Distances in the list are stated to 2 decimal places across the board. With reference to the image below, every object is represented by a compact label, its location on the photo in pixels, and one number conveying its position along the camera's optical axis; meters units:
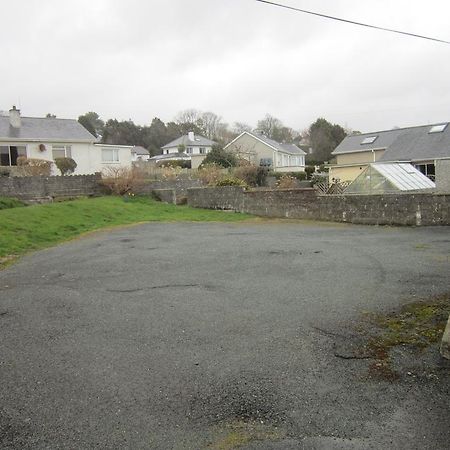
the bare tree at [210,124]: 94.44
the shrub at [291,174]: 38.91
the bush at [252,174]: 33.97
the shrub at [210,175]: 29.94
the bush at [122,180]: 26.09
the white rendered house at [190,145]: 74.69
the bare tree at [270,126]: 89.38
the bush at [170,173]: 30.39
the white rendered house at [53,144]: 33.25
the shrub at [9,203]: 19.63
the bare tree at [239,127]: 93.04
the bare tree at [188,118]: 97.19
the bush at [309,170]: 49.44
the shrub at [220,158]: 43.97
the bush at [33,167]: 25.00
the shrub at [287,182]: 31.38
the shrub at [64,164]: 29.39
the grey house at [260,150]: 56.19
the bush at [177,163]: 51.78
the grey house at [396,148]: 35.50
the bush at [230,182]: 25.57
